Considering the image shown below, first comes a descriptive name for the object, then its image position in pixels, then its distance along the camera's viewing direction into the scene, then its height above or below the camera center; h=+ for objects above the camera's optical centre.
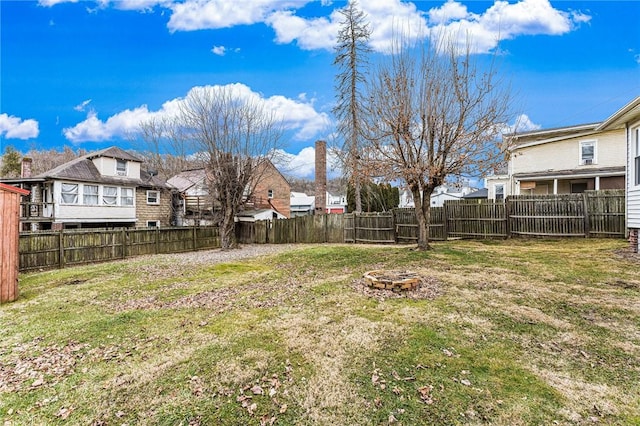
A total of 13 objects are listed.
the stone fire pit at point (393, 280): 6.20 -1.44
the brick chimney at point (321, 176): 23.64 +2.60
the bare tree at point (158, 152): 32.25 +6.45
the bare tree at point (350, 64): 20.16 +9.35
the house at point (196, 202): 22.70 +0.69
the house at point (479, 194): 33.28 +1.69
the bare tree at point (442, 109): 9.66 +3.07
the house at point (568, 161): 17.19 +2.75
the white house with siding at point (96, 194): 18.66 +1.10
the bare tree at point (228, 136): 16.22 +3.92
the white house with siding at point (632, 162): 8.86 +1.37
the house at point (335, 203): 51.32 +1.16
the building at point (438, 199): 50.37 +1.60
